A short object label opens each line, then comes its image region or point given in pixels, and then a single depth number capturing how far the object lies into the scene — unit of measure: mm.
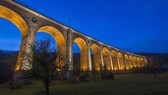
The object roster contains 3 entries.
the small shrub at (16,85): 12391
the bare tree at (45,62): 7252
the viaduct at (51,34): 14740
